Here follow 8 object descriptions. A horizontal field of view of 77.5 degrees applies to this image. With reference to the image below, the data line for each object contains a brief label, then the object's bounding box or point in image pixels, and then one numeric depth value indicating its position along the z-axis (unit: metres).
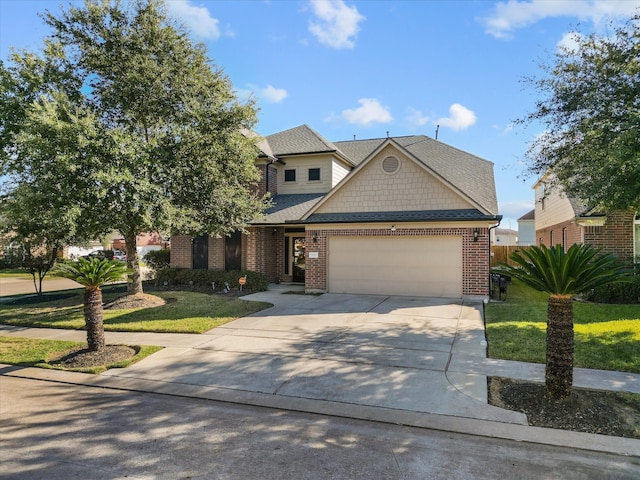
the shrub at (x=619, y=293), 12.24
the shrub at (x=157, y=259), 21.00
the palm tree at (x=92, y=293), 8.12
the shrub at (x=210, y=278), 16.67
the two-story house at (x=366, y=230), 14.02
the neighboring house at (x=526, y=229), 44.28
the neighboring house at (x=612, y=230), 13.38
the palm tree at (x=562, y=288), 5.47
